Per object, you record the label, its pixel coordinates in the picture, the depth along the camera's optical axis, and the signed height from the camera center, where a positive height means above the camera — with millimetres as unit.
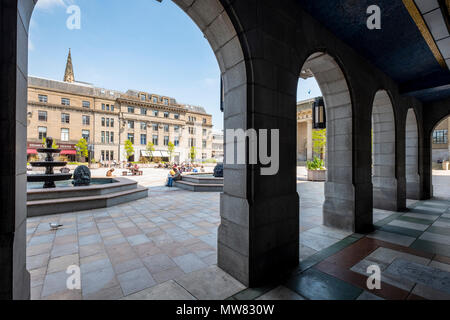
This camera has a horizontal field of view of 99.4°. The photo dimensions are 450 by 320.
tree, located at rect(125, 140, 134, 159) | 44703 +3246
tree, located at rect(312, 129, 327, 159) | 24012 +2864
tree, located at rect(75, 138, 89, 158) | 42031 +2891
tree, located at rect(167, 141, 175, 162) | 51628 +3488
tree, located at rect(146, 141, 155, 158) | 49562 +3473
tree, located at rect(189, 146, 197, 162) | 56000 +2057
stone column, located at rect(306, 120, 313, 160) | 41728 +4361
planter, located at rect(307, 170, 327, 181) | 17875 -1378
